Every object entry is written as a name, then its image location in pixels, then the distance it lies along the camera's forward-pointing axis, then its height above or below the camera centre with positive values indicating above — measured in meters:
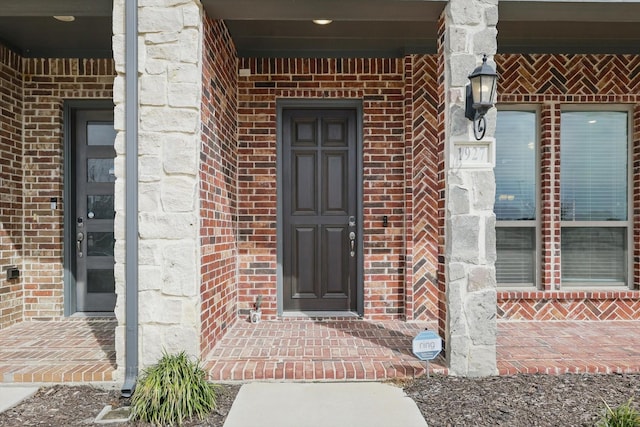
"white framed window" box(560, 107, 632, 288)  4.48 +0.17
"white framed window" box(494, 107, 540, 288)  4.47 +0.15
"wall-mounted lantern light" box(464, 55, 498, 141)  2.80 +0.81
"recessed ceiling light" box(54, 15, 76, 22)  3.63 +1.71
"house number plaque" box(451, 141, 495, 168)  2.96 +0.38
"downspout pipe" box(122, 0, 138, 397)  2.80 +0.12
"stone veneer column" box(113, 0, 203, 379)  2.86 +0.19
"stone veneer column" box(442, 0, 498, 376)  2.96 -0.17
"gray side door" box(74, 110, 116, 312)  4.46 -0.11
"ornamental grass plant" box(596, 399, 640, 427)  2.14 -1.13
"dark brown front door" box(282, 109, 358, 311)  4.47 -0.25
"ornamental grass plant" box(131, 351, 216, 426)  2.43 -1.14
